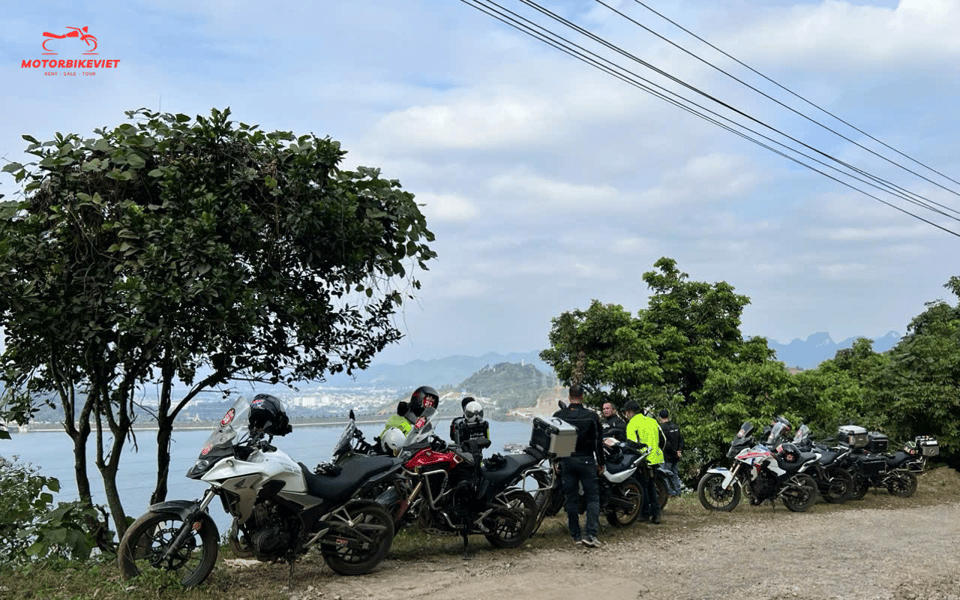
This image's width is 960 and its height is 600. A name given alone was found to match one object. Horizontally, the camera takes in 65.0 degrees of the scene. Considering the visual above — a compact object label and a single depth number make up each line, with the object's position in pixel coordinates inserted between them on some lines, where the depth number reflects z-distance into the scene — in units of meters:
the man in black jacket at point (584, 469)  8.28
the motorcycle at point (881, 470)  13.38
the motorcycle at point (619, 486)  9.24
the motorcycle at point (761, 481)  11.43
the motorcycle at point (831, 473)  12.58
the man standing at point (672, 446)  12.03
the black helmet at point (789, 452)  11.84
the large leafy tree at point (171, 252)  7.47
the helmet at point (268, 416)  6.31
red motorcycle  7.50
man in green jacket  9.87
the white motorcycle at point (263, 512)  5.72
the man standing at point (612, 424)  10.34
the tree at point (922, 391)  16.52
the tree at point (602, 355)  25.41
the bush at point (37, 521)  6.88
